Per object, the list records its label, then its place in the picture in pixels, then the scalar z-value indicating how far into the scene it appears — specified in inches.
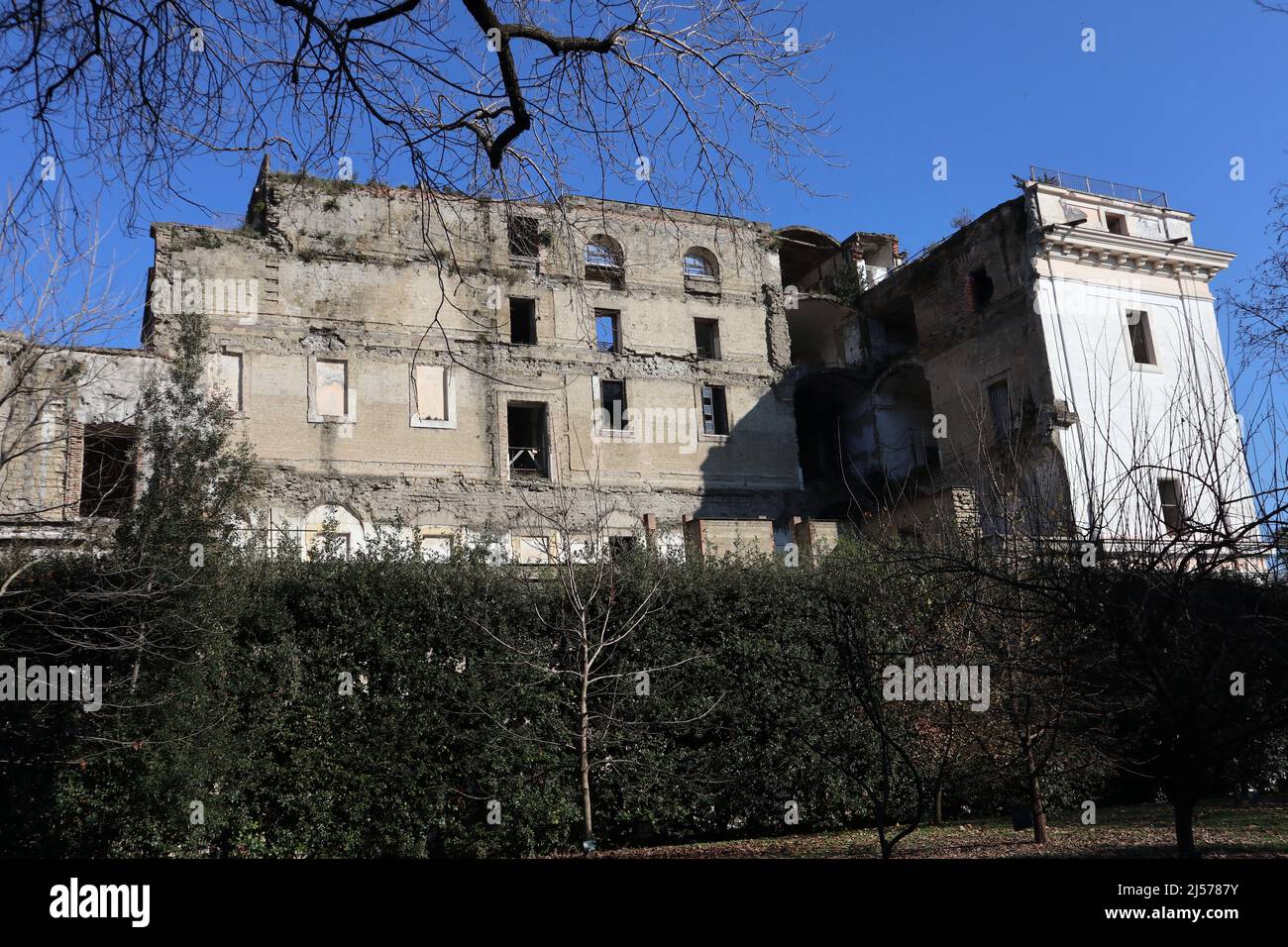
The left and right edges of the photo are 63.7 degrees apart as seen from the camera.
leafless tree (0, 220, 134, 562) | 534.9
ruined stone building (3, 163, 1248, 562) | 1029.8
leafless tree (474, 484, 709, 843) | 516.7
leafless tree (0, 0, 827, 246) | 188.4
